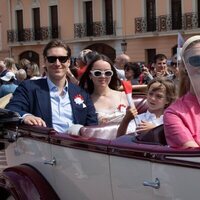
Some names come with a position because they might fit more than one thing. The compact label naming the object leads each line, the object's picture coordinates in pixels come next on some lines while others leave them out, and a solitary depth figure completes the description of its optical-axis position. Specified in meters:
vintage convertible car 2.39
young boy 4.01
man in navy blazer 3.97
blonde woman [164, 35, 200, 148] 2.63
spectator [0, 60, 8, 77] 9.19
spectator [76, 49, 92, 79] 6.94
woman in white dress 4.79
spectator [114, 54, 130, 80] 8.23
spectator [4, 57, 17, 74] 9.58
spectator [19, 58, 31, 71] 10.34
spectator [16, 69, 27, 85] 8.97
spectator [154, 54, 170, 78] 7.85
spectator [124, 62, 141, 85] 7.74
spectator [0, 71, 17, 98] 7.81
